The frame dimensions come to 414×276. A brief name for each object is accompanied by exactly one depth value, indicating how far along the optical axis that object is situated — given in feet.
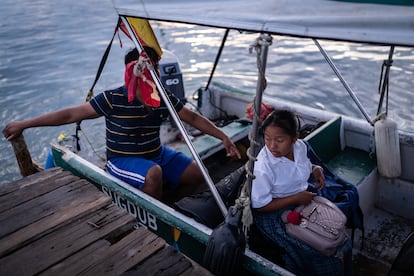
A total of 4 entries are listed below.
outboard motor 18.28
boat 5.50
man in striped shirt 10.59
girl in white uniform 8.23
